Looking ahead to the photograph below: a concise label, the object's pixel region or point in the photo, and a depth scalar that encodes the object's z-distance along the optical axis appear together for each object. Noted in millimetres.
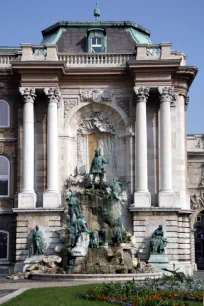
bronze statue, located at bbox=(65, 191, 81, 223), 35094
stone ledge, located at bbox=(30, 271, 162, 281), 28781
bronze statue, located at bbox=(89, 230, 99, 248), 33594
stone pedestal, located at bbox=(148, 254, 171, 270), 35250
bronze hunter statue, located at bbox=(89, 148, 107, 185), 37750
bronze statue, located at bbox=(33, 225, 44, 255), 35844
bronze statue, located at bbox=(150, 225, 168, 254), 35812
